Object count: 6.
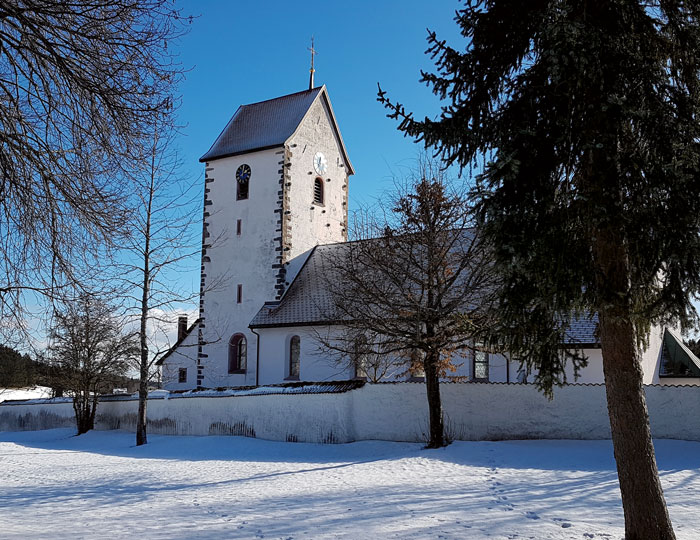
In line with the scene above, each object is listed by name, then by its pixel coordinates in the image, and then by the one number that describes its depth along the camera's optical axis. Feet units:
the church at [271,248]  90.02
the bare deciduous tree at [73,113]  23.47
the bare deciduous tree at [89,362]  85.97
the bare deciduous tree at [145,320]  68.39
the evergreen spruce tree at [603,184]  24.06
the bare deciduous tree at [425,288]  52.44
